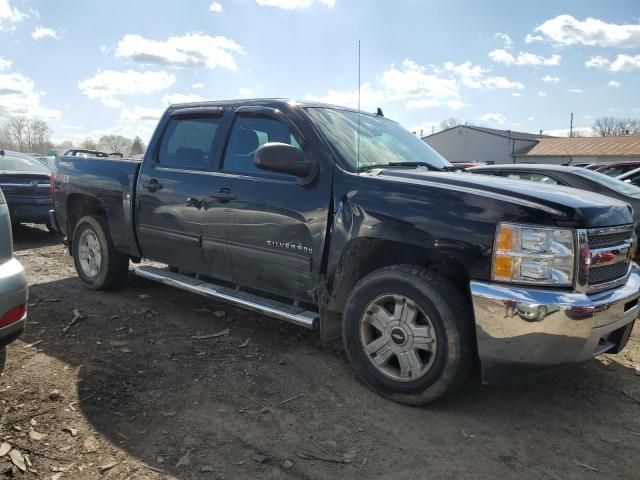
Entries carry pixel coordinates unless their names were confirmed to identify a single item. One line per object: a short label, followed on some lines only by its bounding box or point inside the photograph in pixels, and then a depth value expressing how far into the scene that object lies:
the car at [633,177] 8.42
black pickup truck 2.81
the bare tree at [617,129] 75.82
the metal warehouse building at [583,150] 38.91
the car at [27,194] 8.40
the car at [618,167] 10.18
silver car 3.19
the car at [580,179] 6.50
